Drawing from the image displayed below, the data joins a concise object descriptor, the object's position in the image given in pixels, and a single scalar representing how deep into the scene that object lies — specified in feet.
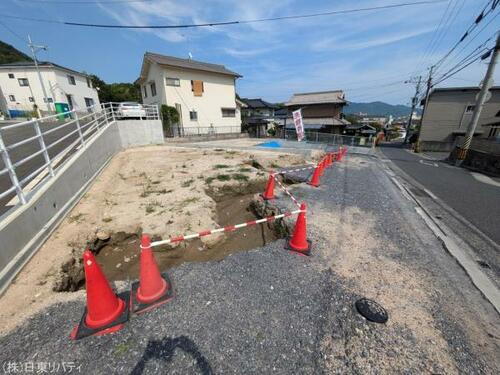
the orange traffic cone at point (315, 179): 22.04
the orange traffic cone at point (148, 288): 7.73
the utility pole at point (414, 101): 120.47
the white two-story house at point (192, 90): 68.03
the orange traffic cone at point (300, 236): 11.21
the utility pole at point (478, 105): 41.14
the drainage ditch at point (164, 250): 10.73
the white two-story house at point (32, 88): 87.35
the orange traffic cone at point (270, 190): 17.85
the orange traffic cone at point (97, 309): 6.83
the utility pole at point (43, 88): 80.63
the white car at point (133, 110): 43.71
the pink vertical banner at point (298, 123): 52.47
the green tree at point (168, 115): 63.62
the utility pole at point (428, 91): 91.68
